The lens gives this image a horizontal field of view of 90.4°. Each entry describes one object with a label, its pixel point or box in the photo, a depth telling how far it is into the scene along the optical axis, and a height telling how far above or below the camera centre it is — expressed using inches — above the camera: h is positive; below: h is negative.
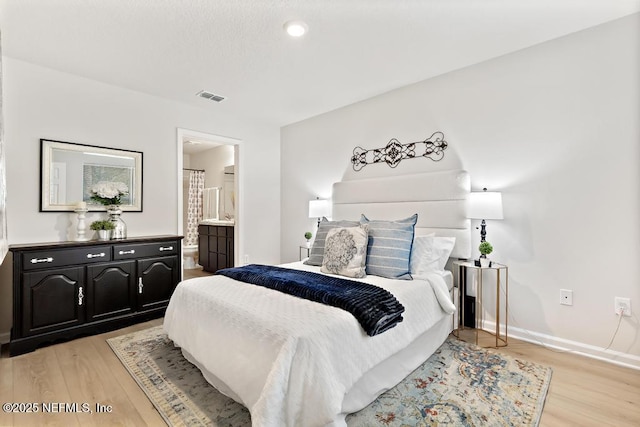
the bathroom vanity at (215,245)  198.5 -21.5
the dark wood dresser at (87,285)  102.0 -26.6
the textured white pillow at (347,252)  104.3 -13.2
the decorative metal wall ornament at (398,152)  129.9 +27.2
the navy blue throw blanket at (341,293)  71.5 -20.4
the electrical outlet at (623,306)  91.5 -26.9
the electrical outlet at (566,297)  100.5 -26.6
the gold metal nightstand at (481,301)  106.0 -31.7
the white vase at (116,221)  128.5 -3.4
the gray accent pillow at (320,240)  122.5 -10.8
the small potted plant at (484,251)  105.6 -12.7
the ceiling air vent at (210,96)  143.8 +54.3
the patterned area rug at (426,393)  69.1 -44.4
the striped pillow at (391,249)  103.0 -12.2
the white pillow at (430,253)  109.3 -14.1
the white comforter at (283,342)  58.2 -28.7
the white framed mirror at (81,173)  118.6 +16.0
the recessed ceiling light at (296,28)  92.4 +55.0
